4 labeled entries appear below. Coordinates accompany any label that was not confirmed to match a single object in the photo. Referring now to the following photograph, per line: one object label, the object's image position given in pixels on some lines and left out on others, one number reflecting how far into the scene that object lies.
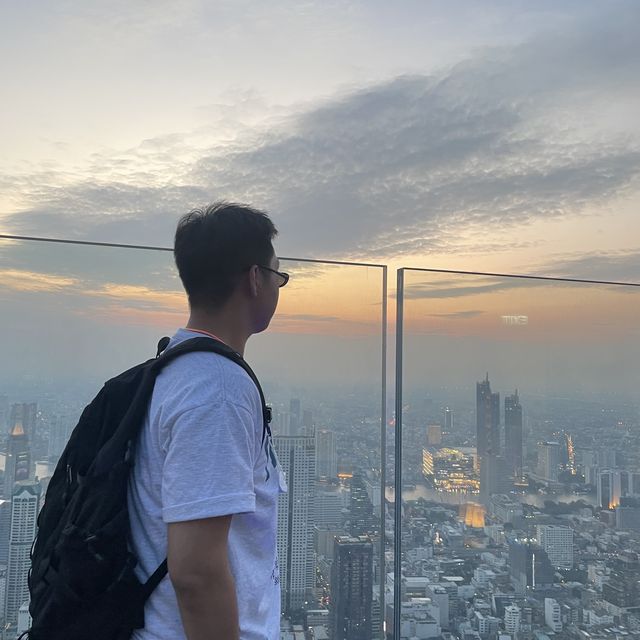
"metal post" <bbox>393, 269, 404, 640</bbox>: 2.02
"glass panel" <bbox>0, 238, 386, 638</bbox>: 1.79
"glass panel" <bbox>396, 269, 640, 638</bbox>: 2.05
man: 0.73
